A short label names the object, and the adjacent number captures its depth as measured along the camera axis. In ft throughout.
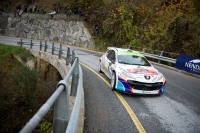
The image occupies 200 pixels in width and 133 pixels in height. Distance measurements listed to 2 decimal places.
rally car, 20.11
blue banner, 36.01
